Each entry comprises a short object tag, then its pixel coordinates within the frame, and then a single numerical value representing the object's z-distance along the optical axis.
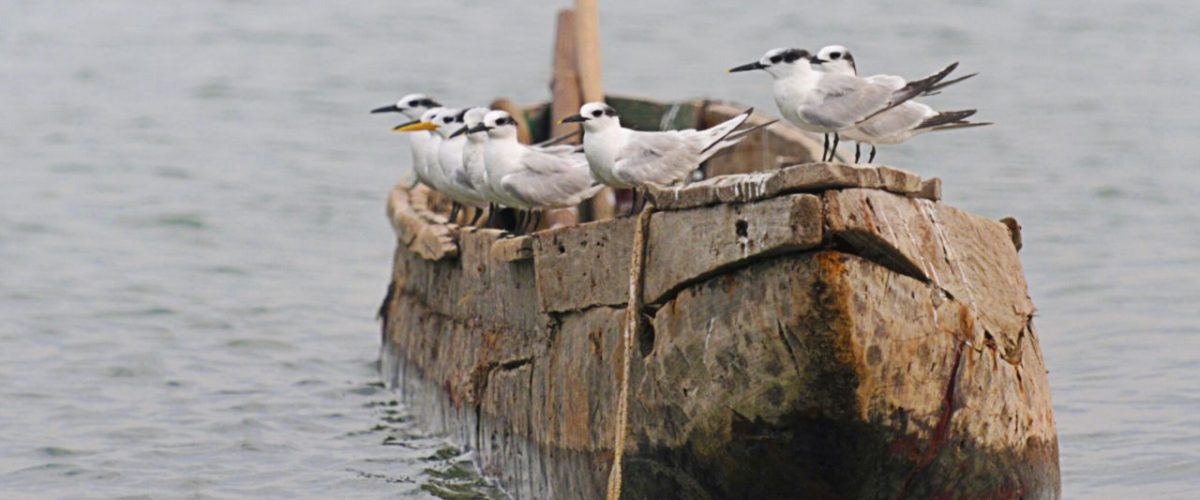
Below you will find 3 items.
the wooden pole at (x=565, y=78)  27.84
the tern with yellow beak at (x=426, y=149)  21.93
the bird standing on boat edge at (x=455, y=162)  20.34
